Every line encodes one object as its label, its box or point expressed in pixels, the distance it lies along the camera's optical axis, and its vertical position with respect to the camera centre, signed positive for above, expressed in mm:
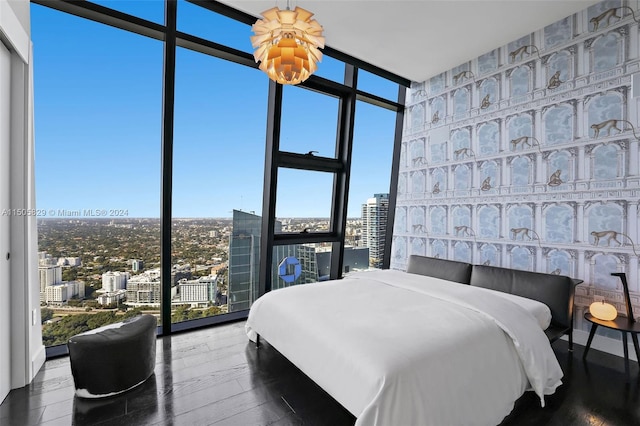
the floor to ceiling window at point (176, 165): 2441 +396
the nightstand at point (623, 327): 2215 -828
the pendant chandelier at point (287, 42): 1791 +1007
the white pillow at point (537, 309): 2395 -761
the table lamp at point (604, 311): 2376 -757
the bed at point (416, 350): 1421 -781
